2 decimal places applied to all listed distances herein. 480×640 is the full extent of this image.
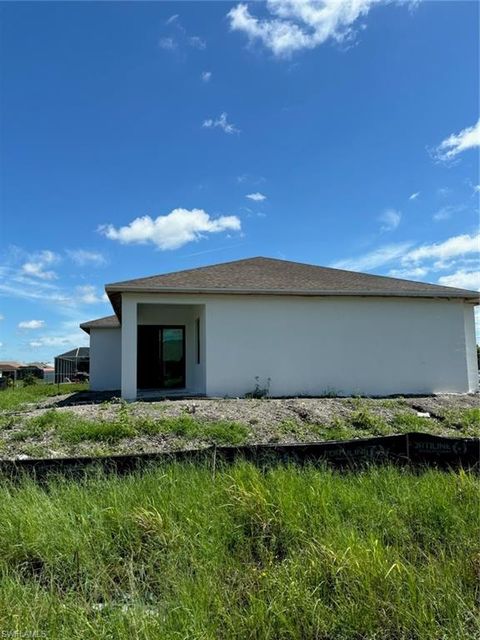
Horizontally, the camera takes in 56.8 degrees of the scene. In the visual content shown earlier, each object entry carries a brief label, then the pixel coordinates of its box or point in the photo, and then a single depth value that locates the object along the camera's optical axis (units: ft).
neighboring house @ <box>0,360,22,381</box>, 210.28
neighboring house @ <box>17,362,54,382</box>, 127.00
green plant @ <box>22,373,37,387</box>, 94.27
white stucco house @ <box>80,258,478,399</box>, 39.42
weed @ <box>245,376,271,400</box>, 39.03
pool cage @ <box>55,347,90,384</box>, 104.63
